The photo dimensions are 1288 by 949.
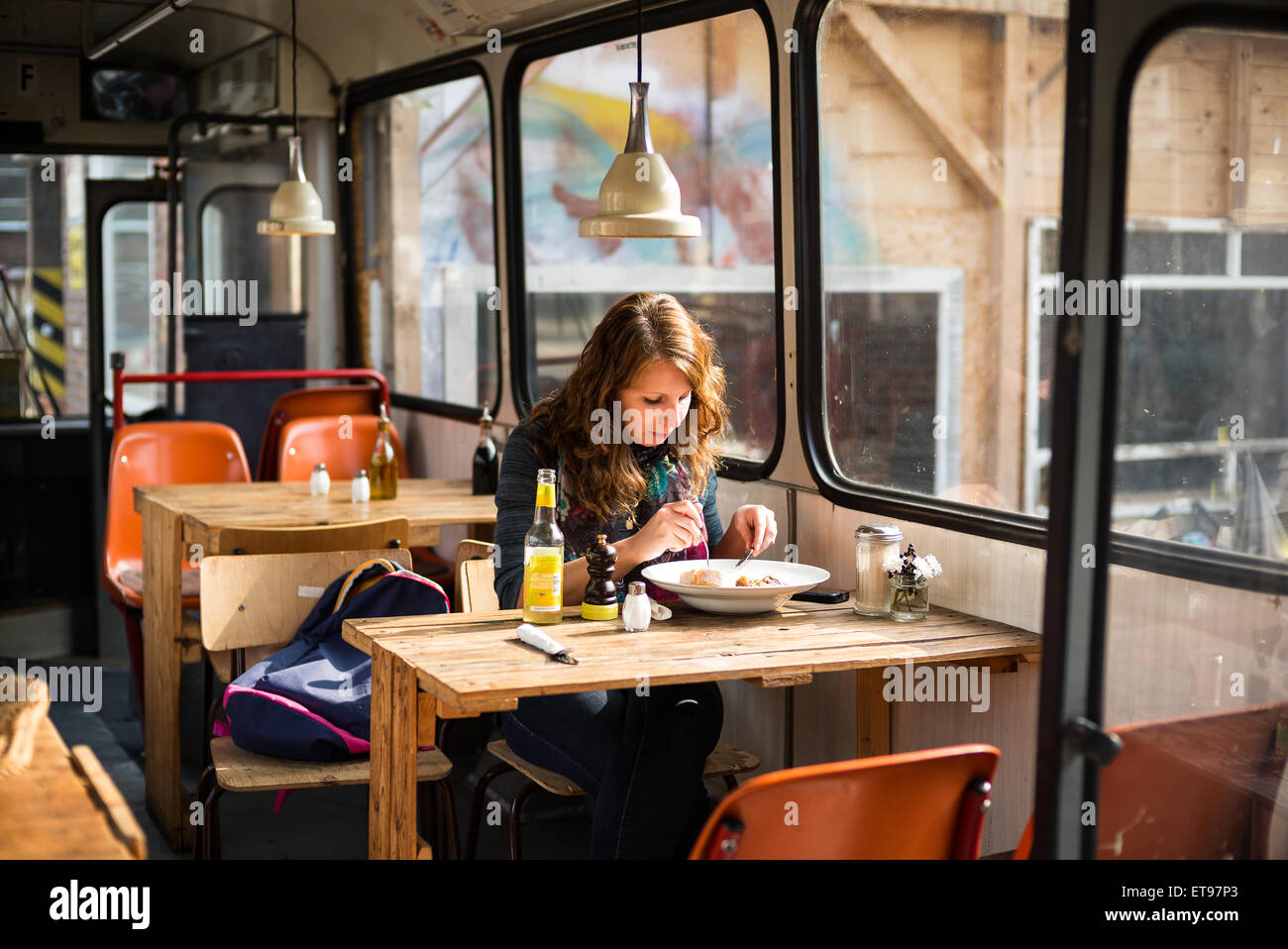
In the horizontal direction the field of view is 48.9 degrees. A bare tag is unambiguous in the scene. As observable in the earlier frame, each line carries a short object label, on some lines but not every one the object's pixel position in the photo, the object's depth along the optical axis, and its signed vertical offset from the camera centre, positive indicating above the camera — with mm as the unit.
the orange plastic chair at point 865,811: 1771 -618
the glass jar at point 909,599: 2926 -543
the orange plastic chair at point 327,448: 5418 -436
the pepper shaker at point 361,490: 4574 -498
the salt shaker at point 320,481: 4734 -488
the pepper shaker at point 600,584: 2779 -489
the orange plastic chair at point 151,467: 5043 -485
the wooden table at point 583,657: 2363 -574
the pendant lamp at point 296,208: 4848 +435
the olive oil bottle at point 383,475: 4617 -456
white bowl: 2838 -510
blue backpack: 2961 -745
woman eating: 2656 -385
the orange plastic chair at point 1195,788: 1594 -568
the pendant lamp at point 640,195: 2812 +279
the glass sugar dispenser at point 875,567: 2945 -479
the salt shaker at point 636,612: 2715 -527
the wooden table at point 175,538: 3951 -579
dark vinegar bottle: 4719 -445
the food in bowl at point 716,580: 2889 -499
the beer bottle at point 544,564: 2684 -434
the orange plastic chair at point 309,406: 5645 -294
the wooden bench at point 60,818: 1388 -479
